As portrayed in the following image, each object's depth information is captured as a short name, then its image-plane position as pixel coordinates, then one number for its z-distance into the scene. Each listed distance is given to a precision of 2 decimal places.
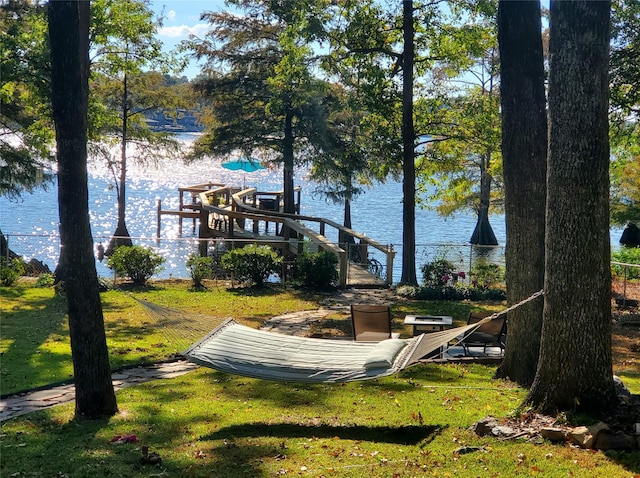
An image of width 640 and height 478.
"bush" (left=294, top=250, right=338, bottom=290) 16.70
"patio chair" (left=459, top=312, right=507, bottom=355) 10.30
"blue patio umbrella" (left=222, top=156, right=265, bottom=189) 31.68
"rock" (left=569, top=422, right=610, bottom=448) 5.34
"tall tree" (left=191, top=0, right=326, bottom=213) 24.64
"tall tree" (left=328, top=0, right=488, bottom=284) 17.61
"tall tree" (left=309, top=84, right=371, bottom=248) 25.19
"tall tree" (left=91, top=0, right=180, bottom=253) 18.48
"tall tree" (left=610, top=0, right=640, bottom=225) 15.54
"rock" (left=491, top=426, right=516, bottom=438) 5.74
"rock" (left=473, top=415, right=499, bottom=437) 5.92
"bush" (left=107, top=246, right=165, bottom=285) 16.84
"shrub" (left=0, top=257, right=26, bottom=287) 16.42
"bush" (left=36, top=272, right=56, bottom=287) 16.73
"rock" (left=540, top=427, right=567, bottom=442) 5.52
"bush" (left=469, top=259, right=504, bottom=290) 17.25
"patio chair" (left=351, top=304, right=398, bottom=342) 10.75
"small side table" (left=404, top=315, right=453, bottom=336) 10.90
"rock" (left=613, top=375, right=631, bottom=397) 6.38
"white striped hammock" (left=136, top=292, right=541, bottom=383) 6.90
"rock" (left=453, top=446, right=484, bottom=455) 5.50
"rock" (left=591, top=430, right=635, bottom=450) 5.29
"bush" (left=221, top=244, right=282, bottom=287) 16.78
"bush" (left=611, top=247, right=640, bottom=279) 18.73
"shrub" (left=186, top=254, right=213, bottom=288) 16.94
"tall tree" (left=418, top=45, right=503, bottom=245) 18.73
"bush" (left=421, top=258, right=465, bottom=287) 17.08
